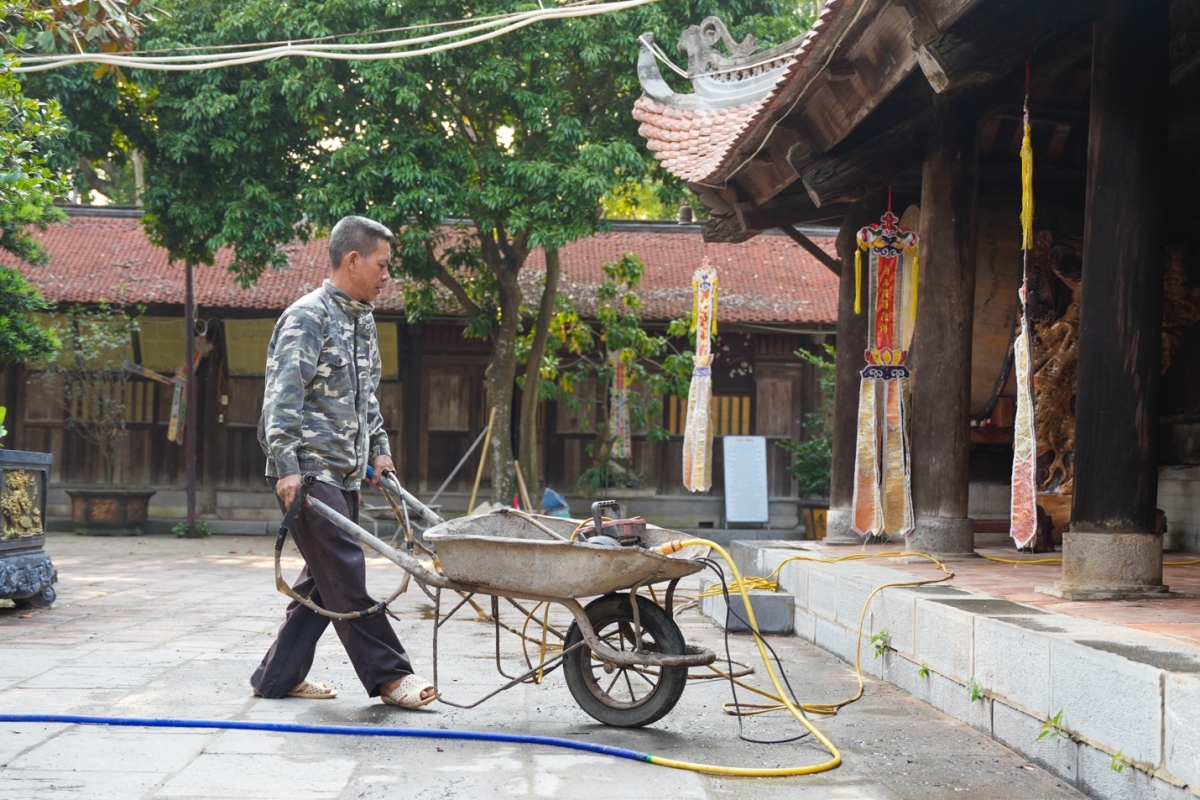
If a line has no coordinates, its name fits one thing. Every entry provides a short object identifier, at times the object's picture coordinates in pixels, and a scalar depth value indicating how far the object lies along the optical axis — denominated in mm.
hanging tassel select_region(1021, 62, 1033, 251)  6031
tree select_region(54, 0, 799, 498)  14070
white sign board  17734
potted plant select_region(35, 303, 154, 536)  17234
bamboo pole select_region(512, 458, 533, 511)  14766
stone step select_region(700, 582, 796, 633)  7715
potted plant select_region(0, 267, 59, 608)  7691
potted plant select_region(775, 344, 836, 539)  16953
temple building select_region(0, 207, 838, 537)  18312
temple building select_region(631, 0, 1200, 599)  5090
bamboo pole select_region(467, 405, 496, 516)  14998
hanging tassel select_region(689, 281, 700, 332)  10977
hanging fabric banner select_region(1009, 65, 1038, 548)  5875
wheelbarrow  4285
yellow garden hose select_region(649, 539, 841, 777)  3969
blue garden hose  4316
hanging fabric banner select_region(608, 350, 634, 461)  17391
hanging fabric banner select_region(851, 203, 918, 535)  8234
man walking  4750
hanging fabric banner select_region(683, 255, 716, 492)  10711
